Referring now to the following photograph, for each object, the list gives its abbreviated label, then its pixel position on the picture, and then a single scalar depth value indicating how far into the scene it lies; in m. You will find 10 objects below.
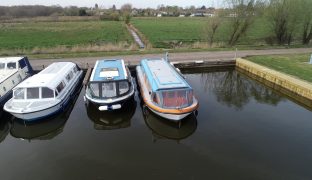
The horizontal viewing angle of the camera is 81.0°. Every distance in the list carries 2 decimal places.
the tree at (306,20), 23.54
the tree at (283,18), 24.13
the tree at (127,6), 128.33
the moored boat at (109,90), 11.53
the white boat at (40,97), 10.74
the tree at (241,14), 25.03
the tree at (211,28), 26.07
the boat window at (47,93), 11.51
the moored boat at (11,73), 12.55
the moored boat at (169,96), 10.53
